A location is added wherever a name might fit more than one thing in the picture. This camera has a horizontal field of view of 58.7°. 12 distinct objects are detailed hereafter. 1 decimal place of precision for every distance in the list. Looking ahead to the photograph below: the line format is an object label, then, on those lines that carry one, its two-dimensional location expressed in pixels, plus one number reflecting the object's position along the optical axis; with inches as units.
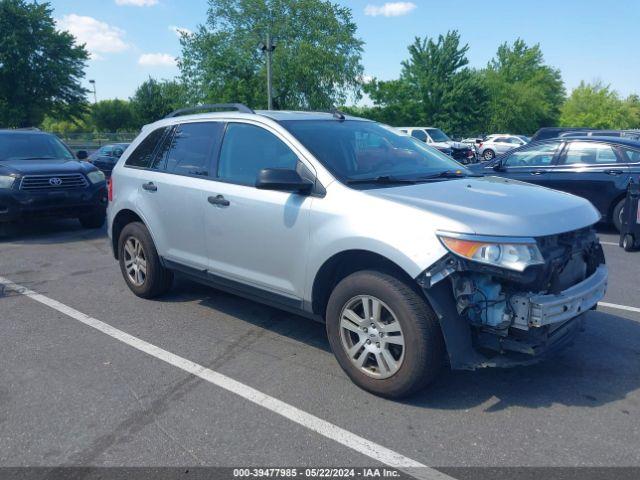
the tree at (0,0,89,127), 1740.9
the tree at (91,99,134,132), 3154.3
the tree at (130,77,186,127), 2878.9
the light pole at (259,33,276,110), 905.5
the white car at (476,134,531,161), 1385.3
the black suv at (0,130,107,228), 352.5
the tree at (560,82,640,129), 2682.1
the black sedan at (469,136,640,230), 357.1
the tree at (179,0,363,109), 1523.1
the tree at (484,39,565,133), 2755.9
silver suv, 128.3
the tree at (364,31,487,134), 2134.6
